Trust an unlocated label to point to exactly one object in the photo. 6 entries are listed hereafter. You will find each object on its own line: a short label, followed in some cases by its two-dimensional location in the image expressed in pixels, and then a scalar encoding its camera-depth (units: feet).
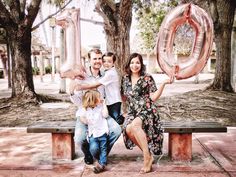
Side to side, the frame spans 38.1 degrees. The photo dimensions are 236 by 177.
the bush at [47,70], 145.49
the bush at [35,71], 120.37
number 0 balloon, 13.93
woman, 13.82
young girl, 14.08
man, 14.12
